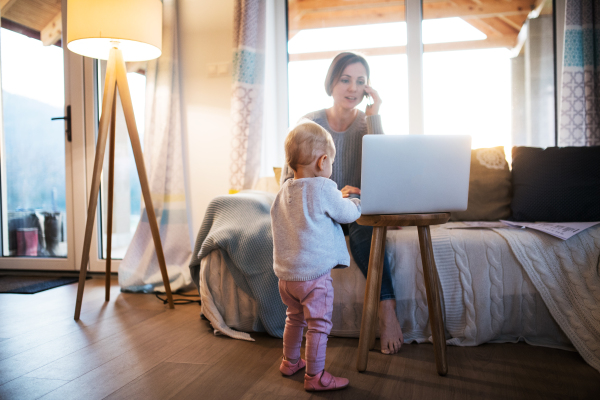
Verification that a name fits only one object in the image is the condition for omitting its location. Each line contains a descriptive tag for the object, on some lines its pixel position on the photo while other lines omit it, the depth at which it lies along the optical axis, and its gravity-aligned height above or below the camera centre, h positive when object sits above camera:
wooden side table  1.36 -0.31
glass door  3.10 +0.43
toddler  1.27 -0.11
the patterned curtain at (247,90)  2.64 +0.66
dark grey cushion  1.95 +0.04
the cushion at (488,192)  2.20 +0.01
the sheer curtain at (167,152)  2.77 +0.30
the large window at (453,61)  2.63 +0.84
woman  1.94 +0.38
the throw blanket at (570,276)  1.52 -0.30
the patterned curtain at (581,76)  2.33 +0.63
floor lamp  2.00 +0.77
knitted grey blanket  1.75 -0.21
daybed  1.60 -0.33
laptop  1.24 +0.07
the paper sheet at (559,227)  1.66 -0.13
